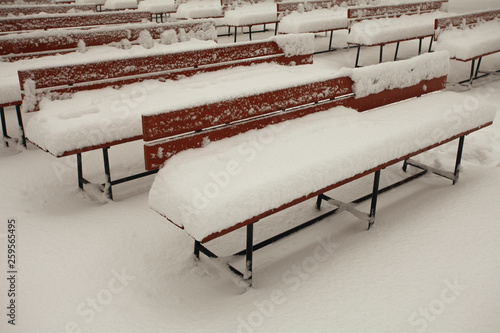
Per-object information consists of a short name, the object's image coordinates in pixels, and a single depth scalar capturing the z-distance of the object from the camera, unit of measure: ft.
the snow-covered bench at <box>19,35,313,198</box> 10.64
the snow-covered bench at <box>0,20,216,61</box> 14.92
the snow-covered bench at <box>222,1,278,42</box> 27.32
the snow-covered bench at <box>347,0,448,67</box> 23.32
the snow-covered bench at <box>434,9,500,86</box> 20.47
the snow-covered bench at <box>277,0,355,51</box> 25.43
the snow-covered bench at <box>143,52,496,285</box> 7.87
